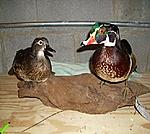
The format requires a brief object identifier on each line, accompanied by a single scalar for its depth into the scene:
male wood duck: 0.77
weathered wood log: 0.90
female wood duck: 0.88
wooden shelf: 0.85
